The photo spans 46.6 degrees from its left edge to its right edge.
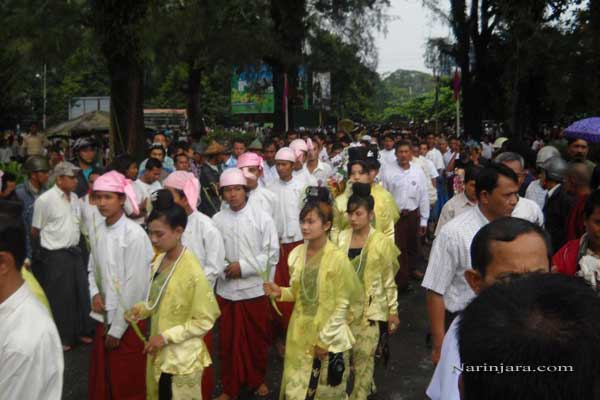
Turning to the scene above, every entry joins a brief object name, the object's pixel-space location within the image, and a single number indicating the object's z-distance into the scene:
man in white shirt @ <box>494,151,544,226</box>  4.62
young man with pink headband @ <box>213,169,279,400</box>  5.32
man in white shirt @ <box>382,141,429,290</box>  9.00
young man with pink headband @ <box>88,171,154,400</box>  4.44
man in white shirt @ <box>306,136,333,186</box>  9.06
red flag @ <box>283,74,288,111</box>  15.81
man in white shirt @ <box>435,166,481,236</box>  5.70
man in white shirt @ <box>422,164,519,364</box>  3.68
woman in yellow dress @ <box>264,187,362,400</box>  4.30
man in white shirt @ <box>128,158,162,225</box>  7.36
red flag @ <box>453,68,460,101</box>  16.54
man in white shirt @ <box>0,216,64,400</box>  2.28
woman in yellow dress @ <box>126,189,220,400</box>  4.05
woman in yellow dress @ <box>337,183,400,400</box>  4.88
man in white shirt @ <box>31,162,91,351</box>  6.42
